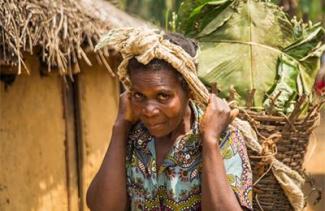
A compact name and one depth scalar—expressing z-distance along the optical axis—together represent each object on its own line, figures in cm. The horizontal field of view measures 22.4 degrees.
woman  289
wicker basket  355
